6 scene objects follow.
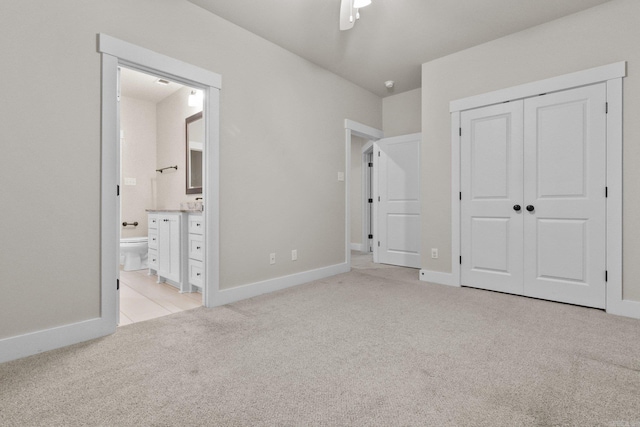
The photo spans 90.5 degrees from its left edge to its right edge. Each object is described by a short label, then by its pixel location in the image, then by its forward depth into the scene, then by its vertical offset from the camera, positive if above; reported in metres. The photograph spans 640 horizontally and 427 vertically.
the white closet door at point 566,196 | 2.76 +0.15
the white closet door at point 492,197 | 3.19 +0.16
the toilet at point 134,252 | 4.38 -0.57
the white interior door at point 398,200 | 4.64 +0.19
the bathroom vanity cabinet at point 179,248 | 3.22 -0.40
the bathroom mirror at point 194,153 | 4.47 +0.85
